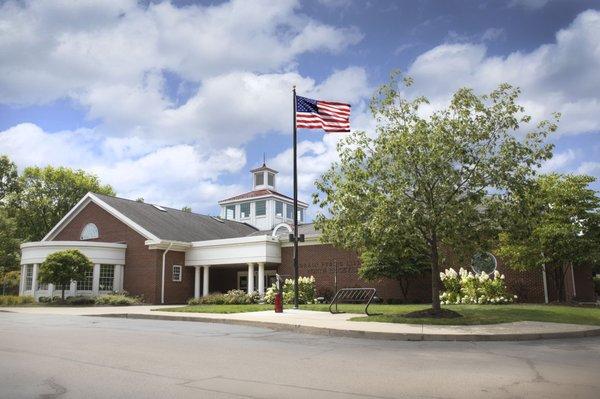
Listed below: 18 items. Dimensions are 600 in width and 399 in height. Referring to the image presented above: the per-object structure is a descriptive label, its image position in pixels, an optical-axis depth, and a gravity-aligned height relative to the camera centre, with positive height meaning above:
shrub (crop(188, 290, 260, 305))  27.67 -1.25
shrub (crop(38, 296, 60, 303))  29.44 -1.30
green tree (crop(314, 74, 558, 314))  14.69 +2.76
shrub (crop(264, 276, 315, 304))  26.31 -0.82
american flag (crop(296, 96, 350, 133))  20.59 +6.30
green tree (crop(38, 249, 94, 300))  28.00 +0.44
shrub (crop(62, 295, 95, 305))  28.45 -1.35
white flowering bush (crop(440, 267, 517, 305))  21.95 -0.65
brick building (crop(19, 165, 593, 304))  29.05 +1.03
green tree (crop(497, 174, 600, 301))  20.22 +1.61
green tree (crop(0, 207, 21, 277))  42.97 +2.67
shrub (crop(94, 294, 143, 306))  28.45 -1.32
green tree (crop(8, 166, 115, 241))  52.06 +7.98
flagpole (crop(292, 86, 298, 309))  19.62 +1.71
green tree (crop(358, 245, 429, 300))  24.55 +0.36
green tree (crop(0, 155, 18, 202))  49.44 +9.52
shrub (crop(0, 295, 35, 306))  28.19 -1.30
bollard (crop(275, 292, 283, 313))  18.22 -1.05
